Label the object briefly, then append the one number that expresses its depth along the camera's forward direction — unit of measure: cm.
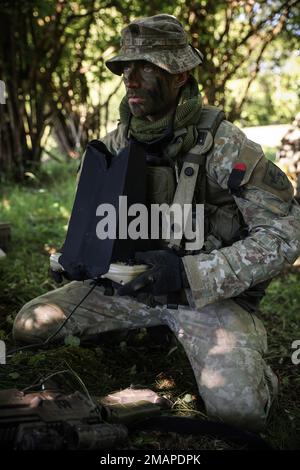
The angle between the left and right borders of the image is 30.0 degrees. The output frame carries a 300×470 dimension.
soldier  253
